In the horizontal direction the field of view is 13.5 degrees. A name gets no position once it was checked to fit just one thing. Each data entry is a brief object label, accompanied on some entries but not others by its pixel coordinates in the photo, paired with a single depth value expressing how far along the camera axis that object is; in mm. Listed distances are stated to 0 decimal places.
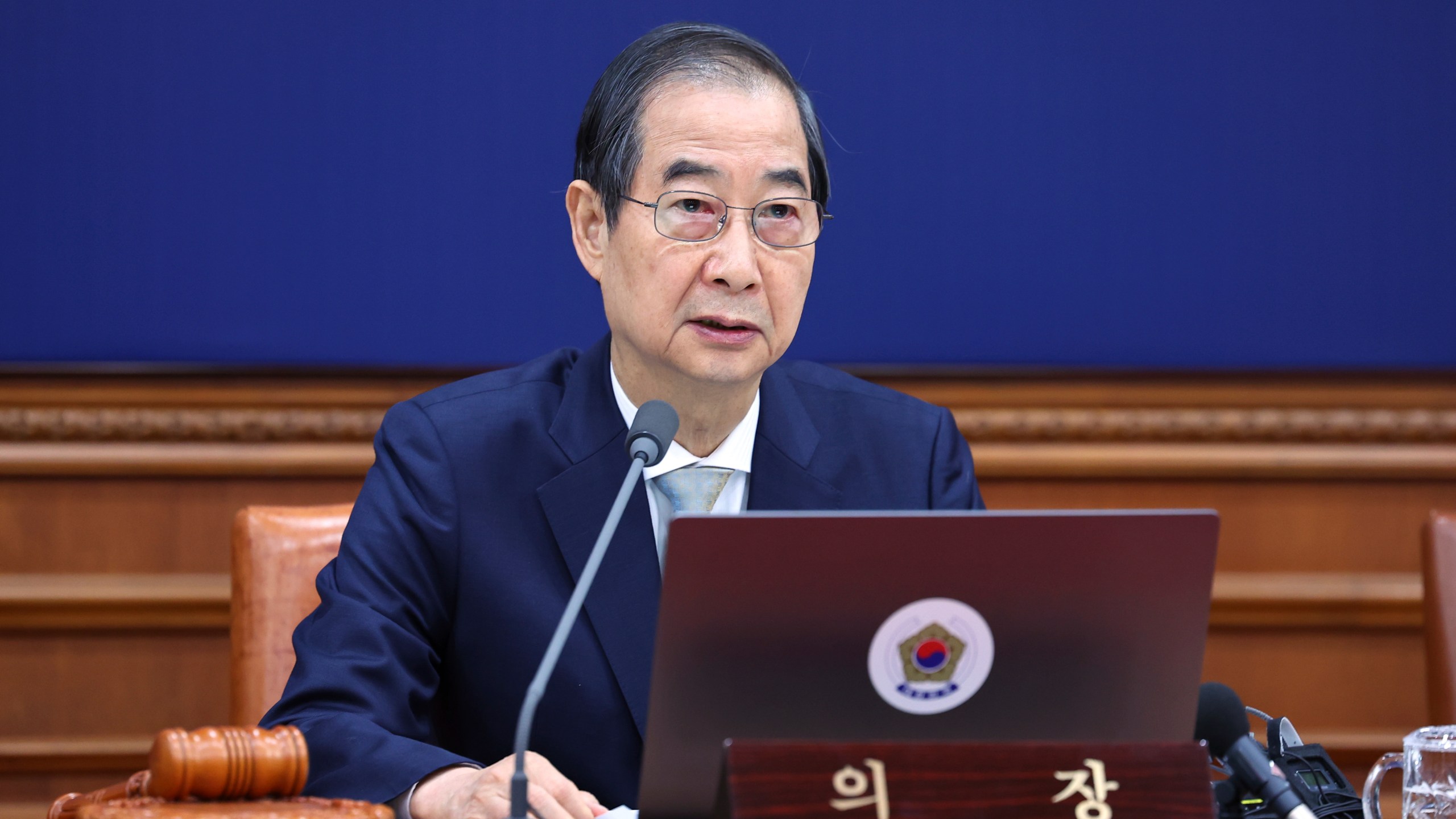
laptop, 3788
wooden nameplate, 3761
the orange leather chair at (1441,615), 4546
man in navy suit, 4268
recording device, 3813
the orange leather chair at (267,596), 4498
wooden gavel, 3782
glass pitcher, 3889
